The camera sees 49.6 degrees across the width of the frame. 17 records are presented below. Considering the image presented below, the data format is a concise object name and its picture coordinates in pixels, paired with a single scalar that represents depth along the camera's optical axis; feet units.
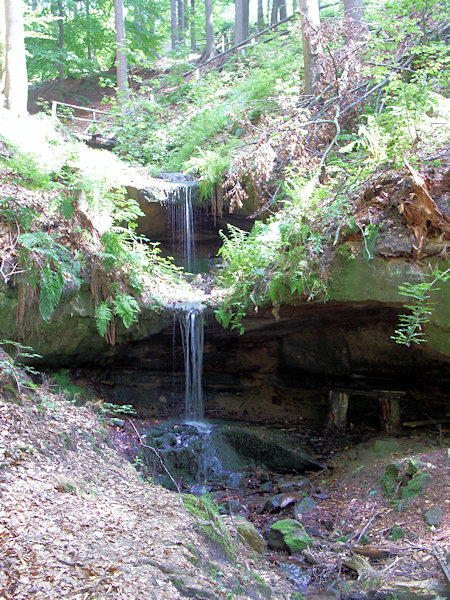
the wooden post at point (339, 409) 33.09
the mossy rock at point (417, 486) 20.26
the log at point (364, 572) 15.53
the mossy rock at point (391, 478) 21.81
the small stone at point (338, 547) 18.38
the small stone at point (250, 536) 17.28
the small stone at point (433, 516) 18.44
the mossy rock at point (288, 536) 18.43
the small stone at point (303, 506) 21.73
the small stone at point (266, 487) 24.91
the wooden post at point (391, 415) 31.04
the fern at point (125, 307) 26.61
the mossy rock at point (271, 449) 28.19
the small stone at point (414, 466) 21.34
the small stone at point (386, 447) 26.27
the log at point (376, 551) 17.21
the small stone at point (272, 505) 22.54
